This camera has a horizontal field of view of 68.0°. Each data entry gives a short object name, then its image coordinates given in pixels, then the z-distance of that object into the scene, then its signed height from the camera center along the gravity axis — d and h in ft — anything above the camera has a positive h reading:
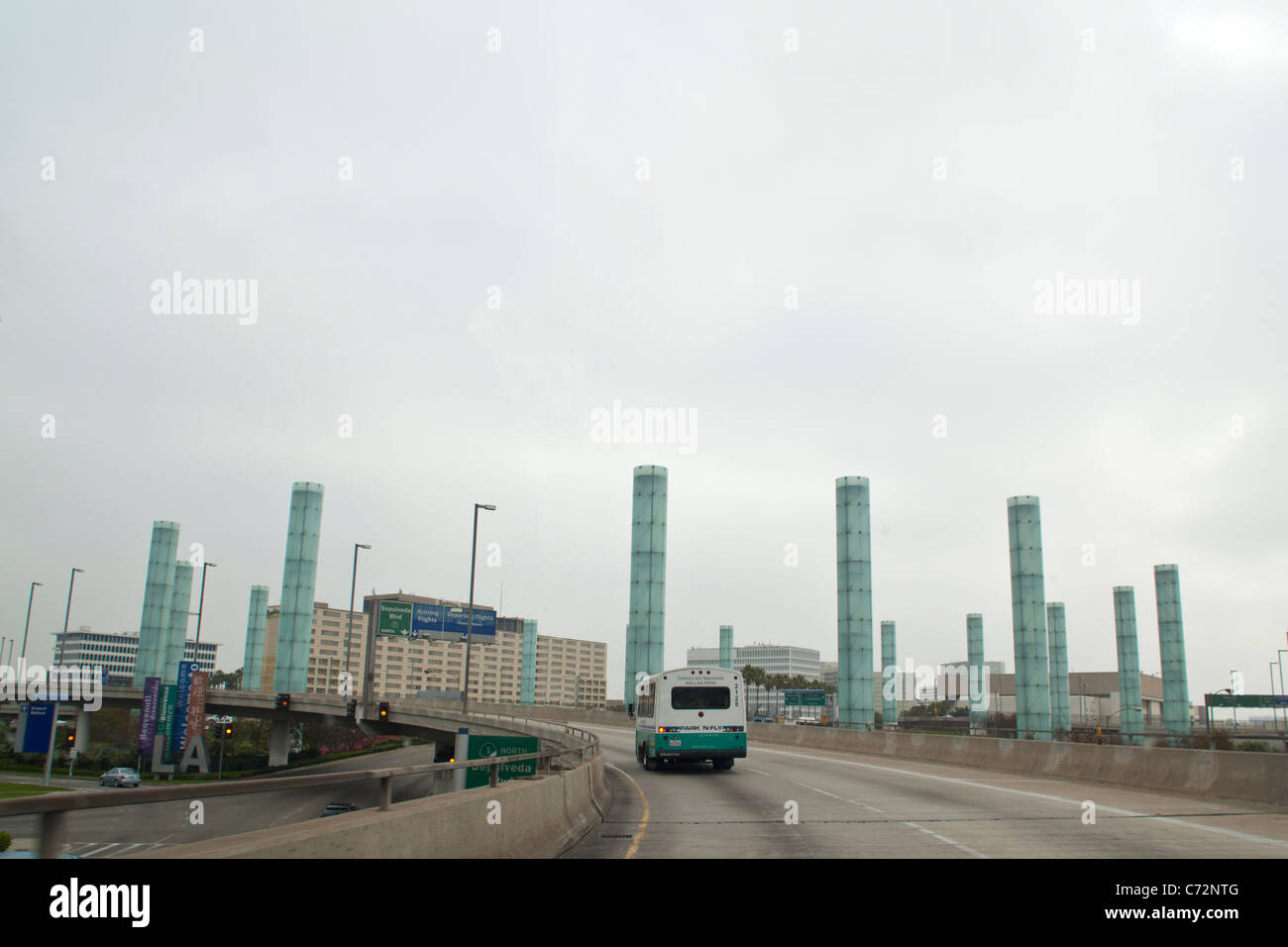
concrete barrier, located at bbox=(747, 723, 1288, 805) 61.76 -7.71
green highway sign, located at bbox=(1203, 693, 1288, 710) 245.45 -7.35
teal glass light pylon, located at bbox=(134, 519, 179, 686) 319.47 +14.85
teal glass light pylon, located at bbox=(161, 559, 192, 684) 325.83 +9.19
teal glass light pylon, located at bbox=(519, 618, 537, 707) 365.81 -3.15
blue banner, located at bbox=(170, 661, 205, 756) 209.77 -15.25
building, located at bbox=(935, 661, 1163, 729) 440.45 -10.81
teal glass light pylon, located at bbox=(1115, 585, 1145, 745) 274.98 +5.19
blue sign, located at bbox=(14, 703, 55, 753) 171.12 -15.59
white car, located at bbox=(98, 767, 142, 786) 212.84 -29.21
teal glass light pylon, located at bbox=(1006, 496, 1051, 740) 201.67 +10.97
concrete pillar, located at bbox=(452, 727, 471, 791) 75.56 -7.30
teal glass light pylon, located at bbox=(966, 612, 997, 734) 350.64 +5.72
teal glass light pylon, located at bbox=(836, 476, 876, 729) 205.46 +14.19
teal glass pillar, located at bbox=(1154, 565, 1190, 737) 249.55 +5.52
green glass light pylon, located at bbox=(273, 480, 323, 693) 287.28 +19.00
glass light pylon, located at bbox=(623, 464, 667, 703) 220.84 +19.60
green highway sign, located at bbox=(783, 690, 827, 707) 389.37 -15.10
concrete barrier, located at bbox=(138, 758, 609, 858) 20.44 -4.96
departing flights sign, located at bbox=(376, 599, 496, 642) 218.79 +7.68
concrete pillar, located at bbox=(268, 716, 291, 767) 295.48 -28.29
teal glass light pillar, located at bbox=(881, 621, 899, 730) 271.14 -3.81
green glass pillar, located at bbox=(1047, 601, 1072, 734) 283.79 -2.42
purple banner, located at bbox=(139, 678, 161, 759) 226.17 -16.45
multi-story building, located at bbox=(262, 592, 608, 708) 225.56 +11.19
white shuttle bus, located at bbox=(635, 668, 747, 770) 93.91 -5.73
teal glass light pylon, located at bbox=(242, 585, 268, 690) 374.02 +7.33
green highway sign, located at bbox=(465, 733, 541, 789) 87.34 -9.53
